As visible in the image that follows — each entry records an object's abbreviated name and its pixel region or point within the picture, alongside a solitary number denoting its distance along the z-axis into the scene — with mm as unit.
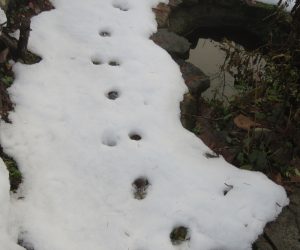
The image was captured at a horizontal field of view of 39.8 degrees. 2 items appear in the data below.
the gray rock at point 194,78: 4164
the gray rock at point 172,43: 4496
